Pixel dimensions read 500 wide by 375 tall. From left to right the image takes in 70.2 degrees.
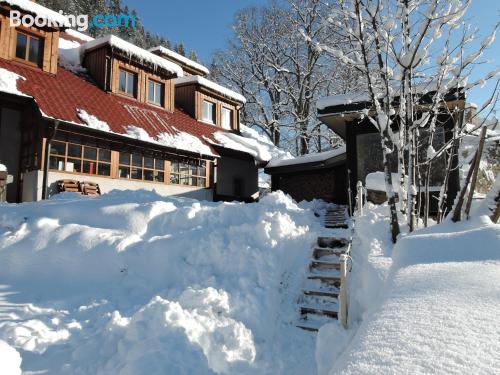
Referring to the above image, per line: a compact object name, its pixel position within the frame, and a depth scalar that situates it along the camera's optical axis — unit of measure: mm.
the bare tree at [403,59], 5324
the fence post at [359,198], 8151
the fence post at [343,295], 3916
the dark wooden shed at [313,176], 15375
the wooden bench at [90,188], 11612
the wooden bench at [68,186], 11156
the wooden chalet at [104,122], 11375
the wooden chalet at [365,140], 10227
